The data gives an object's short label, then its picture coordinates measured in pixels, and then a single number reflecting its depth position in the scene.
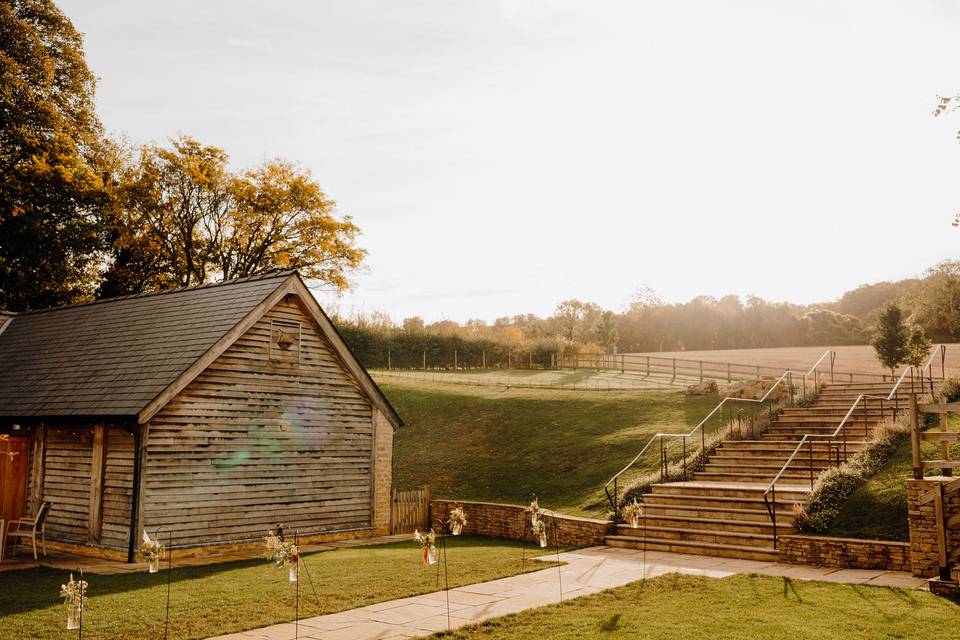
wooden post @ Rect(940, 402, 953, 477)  11.84
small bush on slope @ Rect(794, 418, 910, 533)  13.98
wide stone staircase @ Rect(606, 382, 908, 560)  14.59
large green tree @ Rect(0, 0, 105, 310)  29.73
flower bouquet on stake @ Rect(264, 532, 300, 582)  9.18
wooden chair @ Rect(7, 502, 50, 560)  14.31
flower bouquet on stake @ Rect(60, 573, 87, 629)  7.74
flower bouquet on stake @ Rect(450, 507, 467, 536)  12.80
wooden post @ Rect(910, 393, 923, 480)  11.23
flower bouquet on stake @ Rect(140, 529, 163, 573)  10.04
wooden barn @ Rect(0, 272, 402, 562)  14.85
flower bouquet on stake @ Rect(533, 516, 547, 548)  12.47
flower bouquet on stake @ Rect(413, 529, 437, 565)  10.28
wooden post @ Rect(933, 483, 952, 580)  10.42
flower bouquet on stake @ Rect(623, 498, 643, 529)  13.43
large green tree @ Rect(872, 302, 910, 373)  26.44
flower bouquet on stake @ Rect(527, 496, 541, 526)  12.41
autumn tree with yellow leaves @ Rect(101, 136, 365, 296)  34.66
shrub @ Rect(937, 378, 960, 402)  19.34
